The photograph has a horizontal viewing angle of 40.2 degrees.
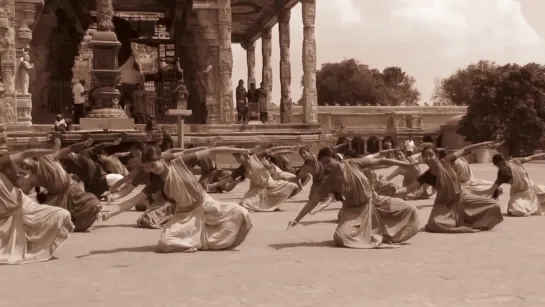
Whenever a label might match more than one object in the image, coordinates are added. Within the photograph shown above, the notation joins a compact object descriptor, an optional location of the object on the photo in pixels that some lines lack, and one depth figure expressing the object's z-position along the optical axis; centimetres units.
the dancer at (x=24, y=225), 791
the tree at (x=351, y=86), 7519
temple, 2592
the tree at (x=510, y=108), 4591
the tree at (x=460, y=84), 7925
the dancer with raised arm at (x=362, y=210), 870
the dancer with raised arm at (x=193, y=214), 851
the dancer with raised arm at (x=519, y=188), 1223
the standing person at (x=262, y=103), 3212
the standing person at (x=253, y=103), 3231
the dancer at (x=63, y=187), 929
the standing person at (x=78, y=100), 2692
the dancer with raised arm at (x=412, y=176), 1398
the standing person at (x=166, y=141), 2041
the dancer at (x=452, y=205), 1008
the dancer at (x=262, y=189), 1407
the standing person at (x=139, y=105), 2762
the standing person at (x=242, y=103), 3150
